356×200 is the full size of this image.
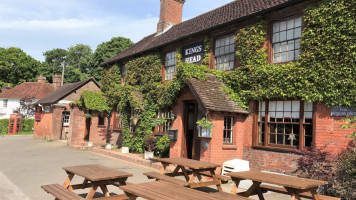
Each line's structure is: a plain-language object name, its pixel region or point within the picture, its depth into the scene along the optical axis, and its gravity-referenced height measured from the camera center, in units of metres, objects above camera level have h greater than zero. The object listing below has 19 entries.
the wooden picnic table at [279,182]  4.42 -1.12
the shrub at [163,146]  12.88 -1.47
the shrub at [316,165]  7.04 -1.22
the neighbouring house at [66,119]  19.05 -0.53
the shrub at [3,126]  32.79 -1.98
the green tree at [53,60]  59.53 +12.17
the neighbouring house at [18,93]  41.00 +2.74
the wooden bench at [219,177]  6.62 -1.50
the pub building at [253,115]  8.67 +0.13
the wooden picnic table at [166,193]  3.71 -1.13
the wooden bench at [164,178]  5.97 -1.47
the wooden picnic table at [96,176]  5.21 -1.28
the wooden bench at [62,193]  4.63 -1.49
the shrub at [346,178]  5.84 -1.28
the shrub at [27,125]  34.44 -1.85
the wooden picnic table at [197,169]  6.30 -1.30
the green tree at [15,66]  51.28 +8.63
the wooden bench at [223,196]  4.12 -1.27
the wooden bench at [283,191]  4.94 -1.43
